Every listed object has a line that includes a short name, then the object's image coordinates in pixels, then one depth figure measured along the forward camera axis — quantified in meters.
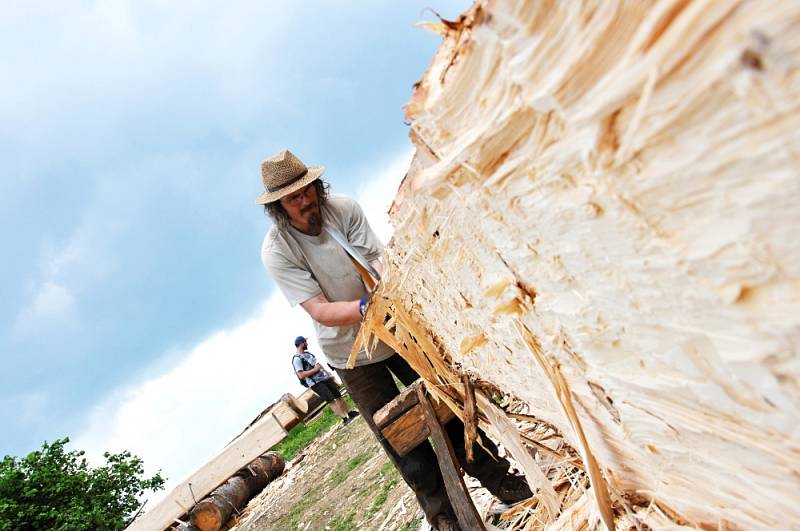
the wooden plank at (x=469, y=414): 1.99
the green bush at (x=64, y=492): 7.11
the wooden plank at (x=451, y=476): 2.10
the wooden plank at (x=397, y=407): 2.11
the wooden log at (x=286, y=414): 7.73
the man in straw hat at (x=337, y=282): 2.41
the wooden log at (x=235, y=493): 6.63
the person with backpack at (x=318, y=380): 7.89
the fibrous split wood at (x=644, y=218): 0.50
